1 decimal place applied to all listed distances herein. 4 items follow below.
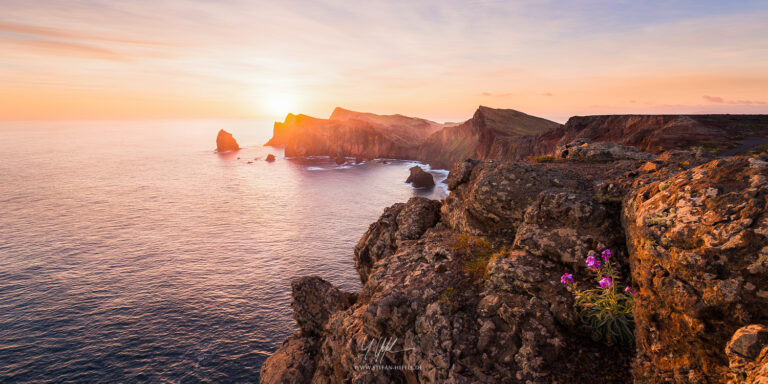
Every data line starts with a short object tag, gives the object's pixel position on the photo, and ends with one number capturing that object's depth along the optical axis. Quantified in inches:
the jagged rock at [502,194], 522.0
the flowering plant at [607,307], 315.0
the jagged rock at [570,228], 392.8
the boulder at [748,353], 193.8
